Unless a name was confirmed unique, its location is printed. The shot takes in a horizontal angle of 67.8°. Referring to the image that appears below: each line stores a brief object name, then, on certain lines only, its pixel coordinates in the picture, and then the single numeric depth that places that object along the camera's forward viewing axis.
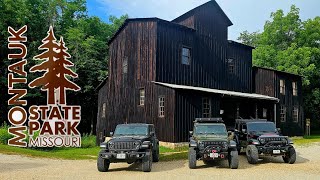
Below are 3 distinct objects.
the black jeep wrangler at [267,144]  10.96
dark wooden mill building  17.05
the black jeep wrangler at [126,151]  9.17
